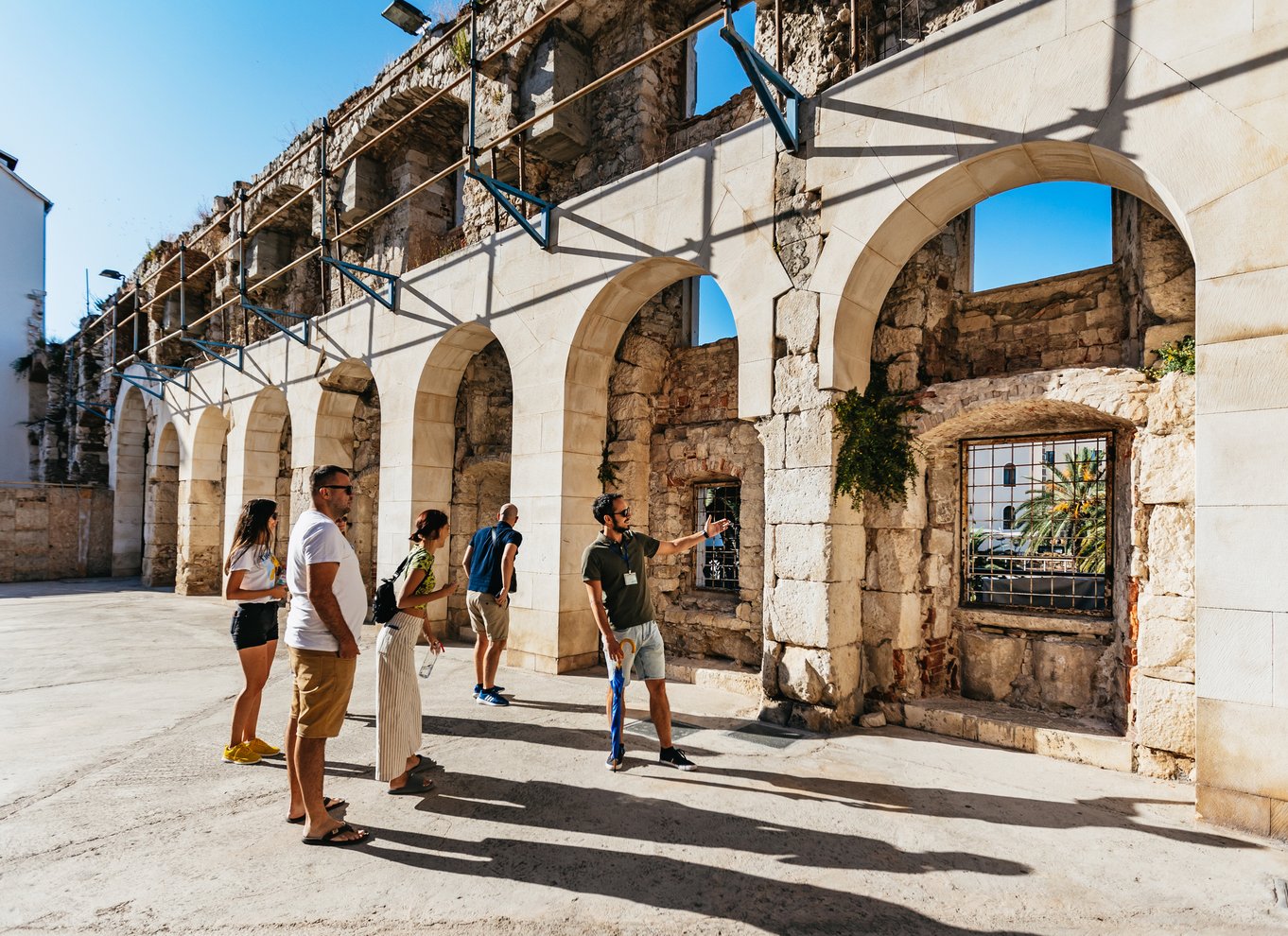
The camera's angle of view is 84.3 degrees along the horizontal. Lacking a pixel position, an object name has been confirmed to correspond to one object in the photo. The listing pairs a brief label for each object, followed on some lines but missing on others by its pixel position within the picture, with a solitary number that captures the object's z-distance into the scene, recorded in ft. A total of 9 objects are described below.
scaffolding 17.17
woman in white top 13.70
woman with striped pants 12.44
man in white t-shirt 10.48
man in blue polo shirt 19.08
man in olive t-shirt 13.78
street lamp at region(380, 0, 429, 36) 34.14
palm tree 19.44
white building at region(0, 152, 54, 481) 68.44
